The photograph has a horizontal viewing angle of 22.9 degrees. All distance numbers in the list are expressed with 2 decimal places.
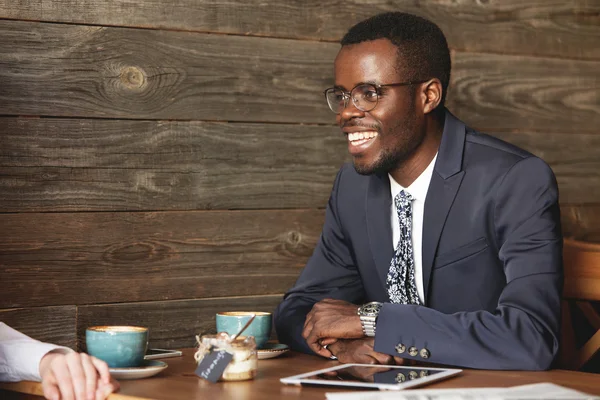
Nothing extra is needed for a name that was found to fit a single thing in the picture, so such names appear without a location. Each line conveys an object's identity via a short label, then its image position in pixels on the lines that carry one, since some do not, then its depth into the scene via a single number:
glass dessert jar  2.33
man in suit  2.57
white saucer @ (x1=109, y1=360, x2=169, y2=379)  2.32
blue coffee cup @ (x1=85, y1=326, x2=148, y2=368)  2.35
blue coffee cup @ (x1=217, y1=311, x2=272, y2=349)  2.54
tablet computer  2.24
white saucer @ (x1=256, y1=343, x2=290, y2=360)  2.55
